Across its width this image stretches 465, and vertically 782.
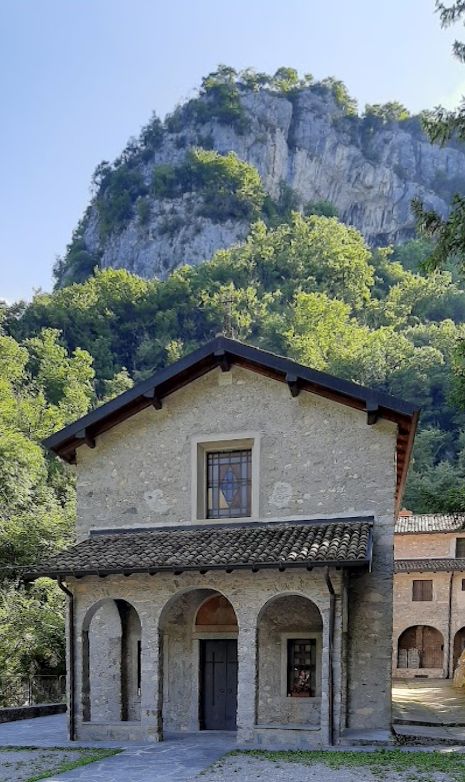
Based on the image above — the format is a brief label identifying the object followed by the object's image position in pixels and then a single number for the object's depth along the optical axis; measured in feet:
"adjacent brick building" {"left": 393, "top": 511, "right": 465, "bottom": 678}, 113.60
